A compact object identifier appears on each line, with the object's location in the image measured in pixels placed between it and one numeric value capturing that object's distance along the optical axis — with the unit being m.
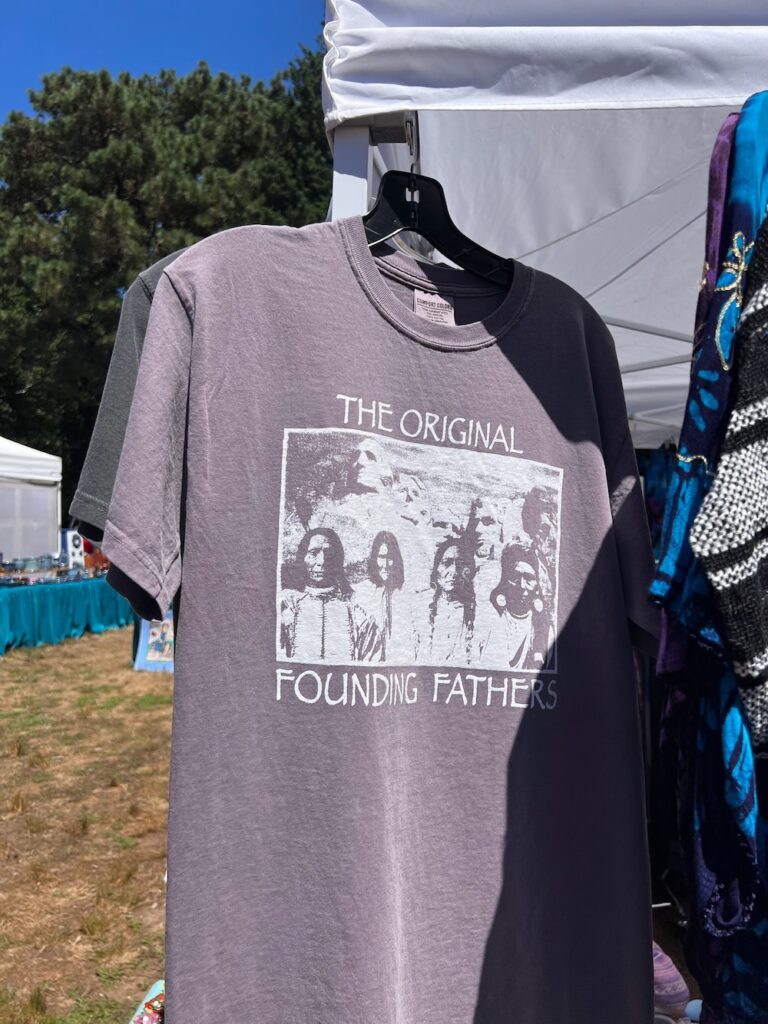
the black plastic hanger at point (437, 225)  1.31
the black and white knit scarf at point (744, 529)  0.84
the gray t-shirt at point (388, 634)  1.08
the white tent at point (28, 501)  10.70
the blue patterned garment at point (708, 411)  0.90
